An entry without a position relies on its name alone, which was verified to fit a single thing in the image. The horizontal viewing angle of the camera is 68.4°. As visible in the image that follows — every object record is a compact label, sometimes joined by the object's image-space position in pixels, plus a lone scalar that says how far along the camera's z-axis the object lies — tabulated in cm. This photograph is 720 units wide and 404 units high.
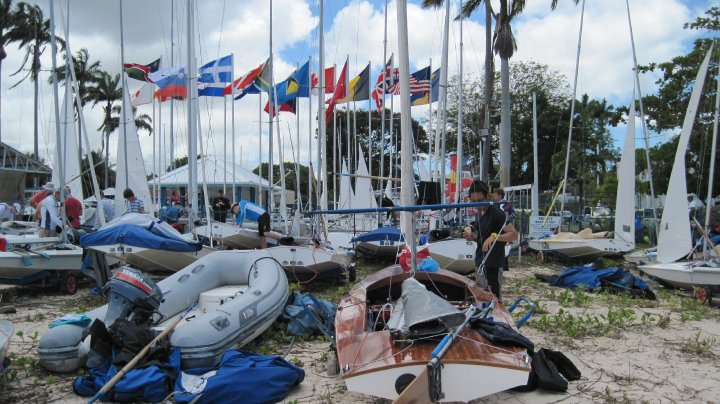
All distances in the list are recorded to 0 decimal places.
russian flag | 1658
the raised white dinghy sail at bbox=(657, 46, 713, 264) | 945
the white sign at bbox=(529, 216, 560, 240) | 1447
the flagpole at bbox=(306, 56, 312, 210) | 1554
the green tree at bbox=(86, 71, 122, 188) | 4388
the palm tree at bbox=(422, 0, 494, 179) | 1791
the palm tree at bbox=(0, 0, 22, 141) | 3216
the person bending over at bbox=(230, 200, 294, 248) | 1077
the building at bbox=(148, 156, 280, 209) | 2892
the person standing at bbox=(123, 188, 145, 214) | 1224
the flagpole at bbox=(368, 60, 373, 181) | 1947
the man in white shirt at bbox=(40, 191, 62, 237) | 895
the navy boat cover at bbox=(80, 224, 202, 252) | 841
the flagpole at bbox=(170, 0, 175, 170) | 1713
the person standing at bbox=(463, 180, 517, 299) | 583
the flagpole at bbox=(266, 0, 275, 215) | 1487
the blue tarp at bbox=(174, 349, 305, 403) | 412
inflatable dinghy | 483
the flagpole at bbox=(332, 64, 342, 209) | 1879
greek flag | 1742
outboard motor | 519
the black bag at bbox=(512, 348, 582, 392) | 434
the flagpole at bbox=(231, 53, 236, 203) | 1725
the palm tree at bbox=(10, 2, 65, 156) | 3281
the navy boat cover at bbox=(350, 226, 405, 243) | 1168
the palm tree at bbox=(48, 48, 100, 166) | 4172
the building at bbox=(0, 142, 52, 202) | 2622
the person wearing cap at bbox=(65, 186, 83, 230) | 1068
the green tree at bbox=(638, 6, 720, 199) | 2128
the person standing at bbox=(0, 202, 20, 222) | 1172
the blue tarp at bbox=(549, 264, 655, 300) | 892
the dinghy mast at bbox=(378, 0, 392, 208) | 1778
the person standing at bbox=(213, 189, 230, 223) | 1538
